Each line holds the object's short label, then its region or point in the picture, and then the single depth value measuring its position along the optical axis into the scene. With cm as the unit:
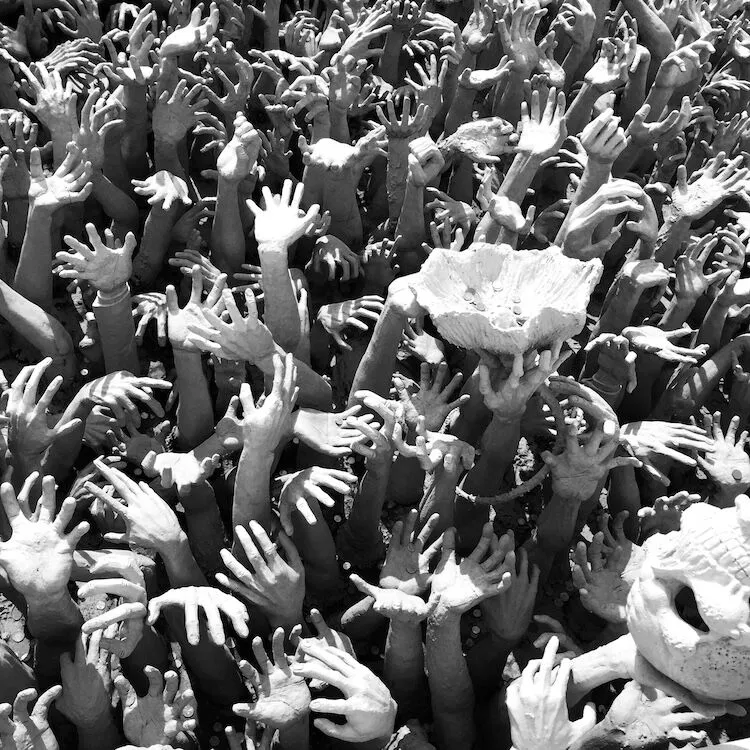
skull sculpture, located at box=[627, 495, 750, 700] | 155
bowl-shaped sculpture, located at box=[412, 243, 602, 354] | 219
